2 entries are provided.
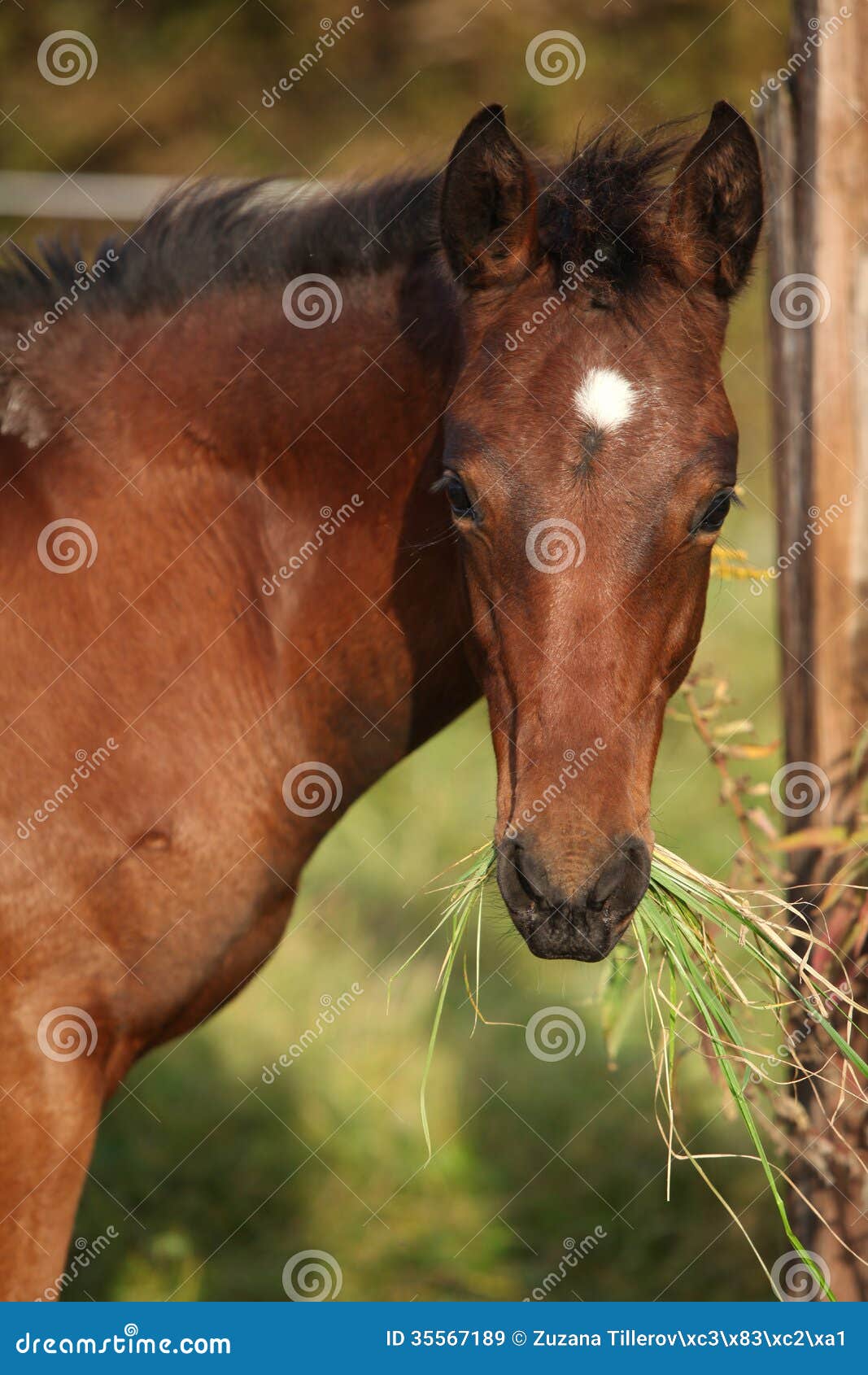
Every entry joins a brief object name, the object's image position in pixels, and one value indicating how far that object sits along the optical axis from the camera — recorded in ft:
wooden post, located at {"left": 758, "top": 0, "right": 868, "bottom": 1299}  9.05
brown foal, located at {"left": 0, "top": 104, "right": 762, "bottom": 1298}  6.82
